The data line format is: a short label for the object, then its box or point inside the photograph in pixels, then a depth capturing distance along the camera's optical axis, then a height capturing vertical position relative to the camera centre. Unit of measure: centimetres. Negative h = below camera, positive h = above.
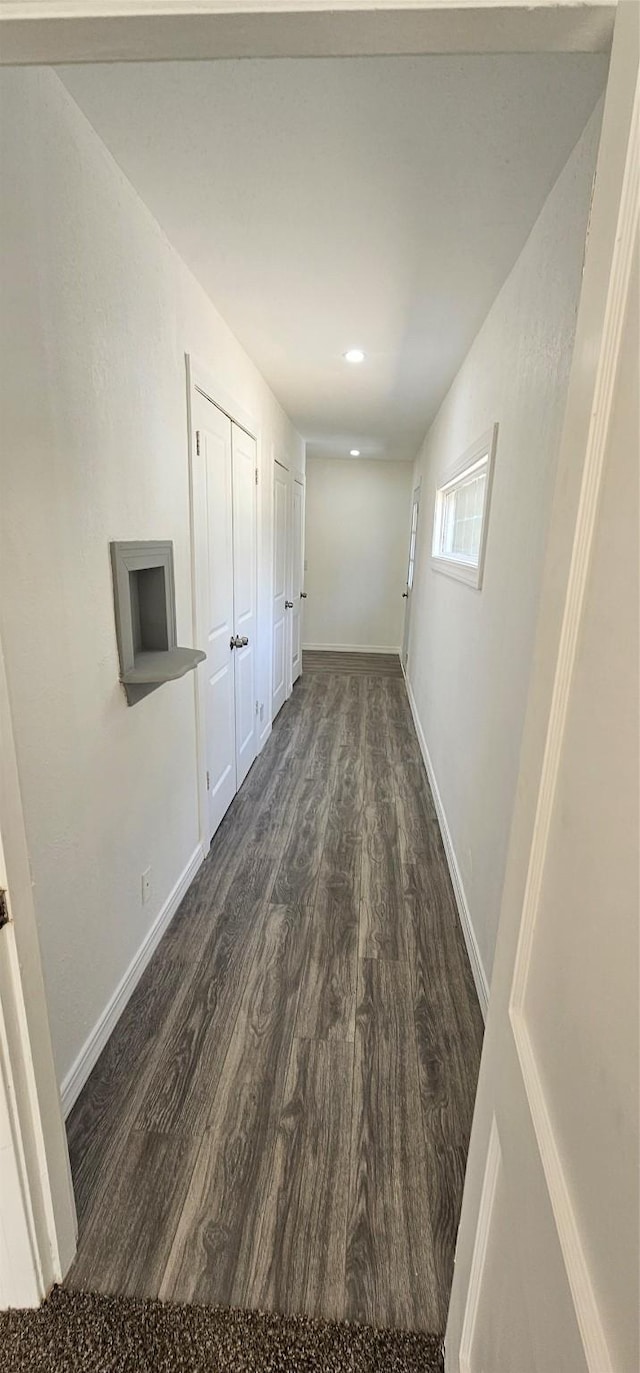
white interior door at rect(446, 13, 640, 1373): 47 -36
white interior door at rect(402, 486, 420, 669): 578 -26
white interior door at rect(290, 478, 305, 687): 520 -36
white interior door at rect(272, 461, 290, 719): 422 -45
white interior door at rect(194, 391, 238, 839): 235 -26
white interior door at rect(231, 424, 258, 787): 298 -37
